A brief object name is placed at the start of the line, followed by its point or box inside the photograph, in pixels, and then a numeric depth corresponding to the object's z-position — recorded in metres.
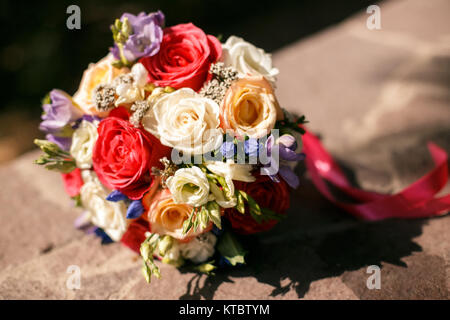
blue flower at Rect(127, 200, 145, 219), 0.57
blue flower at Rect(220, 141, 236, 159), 0.54
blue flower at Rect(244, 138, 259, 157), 0.54
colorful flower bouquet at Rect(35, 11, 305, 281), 0.55
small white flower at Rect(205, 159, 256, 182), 0.55
